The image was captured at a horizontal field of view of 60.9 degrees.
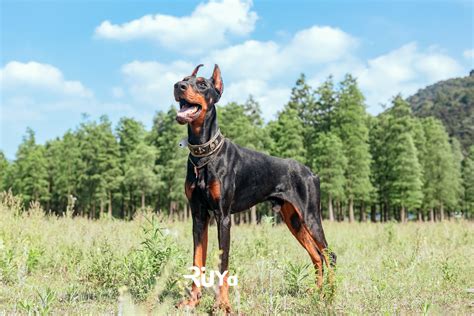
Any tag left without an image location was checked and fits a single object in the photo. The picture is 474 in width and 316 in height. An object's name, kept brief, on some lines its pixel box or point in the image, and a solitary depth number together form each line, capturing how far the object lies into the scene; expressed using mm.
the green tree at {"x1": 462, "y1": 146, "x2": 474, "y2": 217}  58594
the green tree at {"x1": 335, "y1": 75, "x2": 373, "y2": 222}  40844
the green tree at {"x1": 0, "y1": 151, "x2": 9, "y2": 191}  64375
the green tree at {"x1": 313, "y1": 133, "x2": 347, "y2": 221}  38238
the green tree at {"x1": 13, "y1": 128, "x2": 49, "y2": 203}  56500
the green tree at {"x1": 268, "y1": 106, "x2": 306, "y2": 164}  39719
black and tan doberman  4363
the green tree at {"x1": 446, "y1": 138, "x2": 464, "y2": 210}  48625
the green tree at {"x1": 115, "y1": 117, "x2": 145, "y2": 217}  52312
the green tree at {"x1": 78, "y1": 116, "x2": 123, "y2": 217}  49156
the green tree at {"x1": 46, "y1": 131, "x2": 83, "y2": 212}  53675
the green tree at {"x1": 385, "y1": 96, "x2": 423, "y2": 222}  42406
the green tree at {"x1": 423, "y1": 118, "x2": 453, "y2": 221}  48219
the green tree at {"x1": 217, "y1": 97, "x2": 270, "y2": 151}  37906
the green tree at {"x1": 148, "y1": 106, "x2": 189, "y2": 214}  42500
